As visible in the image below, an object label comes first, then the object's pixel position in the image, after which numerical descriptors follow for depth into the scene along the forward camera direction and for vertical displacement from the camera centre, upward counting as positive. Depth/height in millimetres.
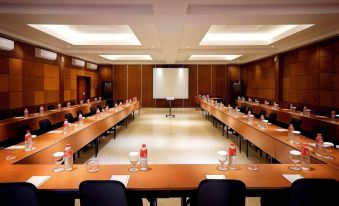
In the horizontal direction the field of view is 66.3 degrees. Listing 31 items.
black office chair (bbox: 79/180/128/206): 1854 -698
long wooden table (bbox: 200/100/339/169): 3081 -689
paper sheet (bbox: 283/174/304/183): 2223 -714
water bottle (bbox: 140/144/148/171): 2541 -618
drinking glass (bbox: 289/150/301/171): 2537 -640
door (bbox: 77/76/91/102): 13470 +446
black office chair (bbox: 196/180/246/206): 1882 -710
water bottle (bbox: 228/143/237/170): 2602 -616
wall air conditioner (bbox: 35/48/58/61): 8414 +1436
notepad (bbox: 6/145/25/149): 3369 -659
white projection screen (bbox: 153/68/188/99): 15883 +846
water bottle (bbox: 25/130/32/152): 3279 -586
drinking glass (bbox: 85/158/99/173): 2459 -670
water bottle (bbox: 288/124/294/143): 3756 -568
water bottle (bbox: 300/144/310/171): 2574 -627
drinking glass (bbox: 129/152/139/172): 2462 -603
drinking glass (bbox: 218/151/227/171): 2496 -595
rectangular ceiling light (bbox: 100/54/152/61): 14138 +2157
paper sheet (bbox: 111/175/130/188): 2197 -714
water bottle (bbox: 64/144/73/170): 2497 -610
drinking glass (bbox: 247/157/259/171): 2499 -694
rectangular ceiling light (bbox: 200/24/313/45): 7428 +1966
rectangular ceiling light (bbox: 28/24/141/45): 7310 +1967
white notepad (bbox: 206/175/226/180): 2290 -718
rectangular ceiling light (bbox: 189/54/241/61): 14000 +2121
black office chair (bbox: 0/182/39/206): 1838 -700
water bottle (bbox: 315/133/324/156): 3087 -590
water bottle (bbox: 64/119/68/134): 4409 -539
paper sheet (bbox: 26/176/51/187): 2139 -712
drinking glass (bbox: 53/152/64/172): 2494 -632
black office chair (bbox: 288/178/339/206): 1870 -703
